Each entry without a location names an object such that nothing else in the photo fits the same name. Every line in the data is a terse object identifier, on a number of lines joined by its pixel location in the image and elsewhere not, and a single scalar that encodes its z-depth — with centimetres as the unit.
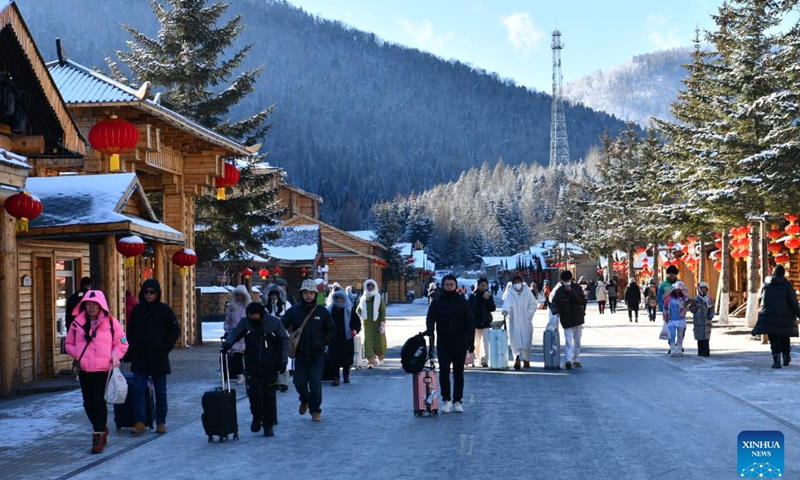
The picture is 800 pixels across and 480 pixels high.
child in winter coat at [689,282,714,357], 2142
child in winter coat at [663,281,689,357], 2177
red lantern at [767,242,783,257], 3098
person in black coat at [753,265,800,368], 1875
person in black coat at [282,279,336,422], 1265
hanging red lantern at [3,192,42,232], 1551
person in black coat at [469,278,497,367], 2024
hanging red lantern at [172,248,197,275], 2698
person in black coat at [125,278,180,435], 1188
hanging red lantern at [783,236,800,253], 2834
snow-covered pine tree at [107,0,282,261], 3378
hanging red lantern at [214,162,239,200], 3064
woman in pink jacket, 1080
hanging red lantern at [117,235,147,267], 1905
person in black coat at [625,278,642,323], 3947
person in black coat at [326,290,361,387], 1775
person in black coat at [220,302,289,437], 1168
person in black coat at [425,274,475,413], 1296
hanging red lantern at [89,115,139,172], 2153
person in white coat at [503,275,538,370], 1952
